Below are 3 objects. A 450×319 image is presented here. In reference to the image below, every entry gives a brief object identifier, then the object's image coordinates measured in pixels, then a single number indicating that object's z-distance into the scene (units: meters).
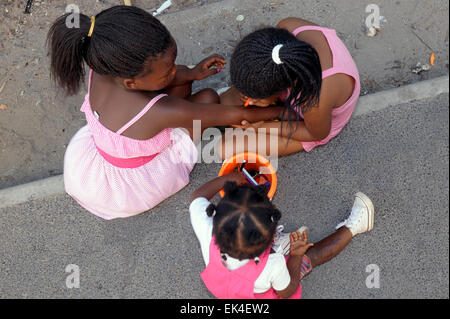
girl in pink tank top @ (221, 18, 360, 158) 1.79
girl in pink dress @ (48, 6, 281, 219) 1.80
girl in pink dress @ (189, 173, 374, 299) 1.81
